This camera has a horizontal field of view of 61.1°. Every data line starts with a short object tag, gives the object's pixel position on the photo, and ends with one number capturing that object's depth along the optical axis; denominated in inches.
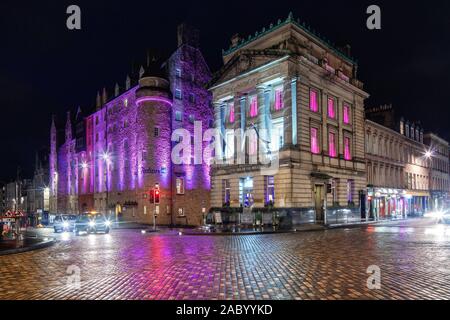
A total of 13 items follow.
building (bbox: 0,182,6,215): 5880.9
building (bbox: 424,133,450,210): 2564.0
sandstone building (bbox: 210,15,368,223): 1311.5
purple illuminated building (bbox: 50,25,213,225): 1802.4
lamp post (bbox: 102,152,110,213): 2166.6
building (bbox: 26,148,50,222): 3666.3
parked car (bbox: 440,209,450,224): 1305.7
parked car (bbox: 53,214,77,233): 1369.3
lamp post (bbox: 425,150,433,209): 2515.0
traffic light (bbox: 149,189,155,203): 1191.8
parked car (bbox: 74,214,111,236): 1206.3
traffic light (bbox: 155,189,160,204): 1182.1
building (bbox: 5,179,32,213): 4532.5
